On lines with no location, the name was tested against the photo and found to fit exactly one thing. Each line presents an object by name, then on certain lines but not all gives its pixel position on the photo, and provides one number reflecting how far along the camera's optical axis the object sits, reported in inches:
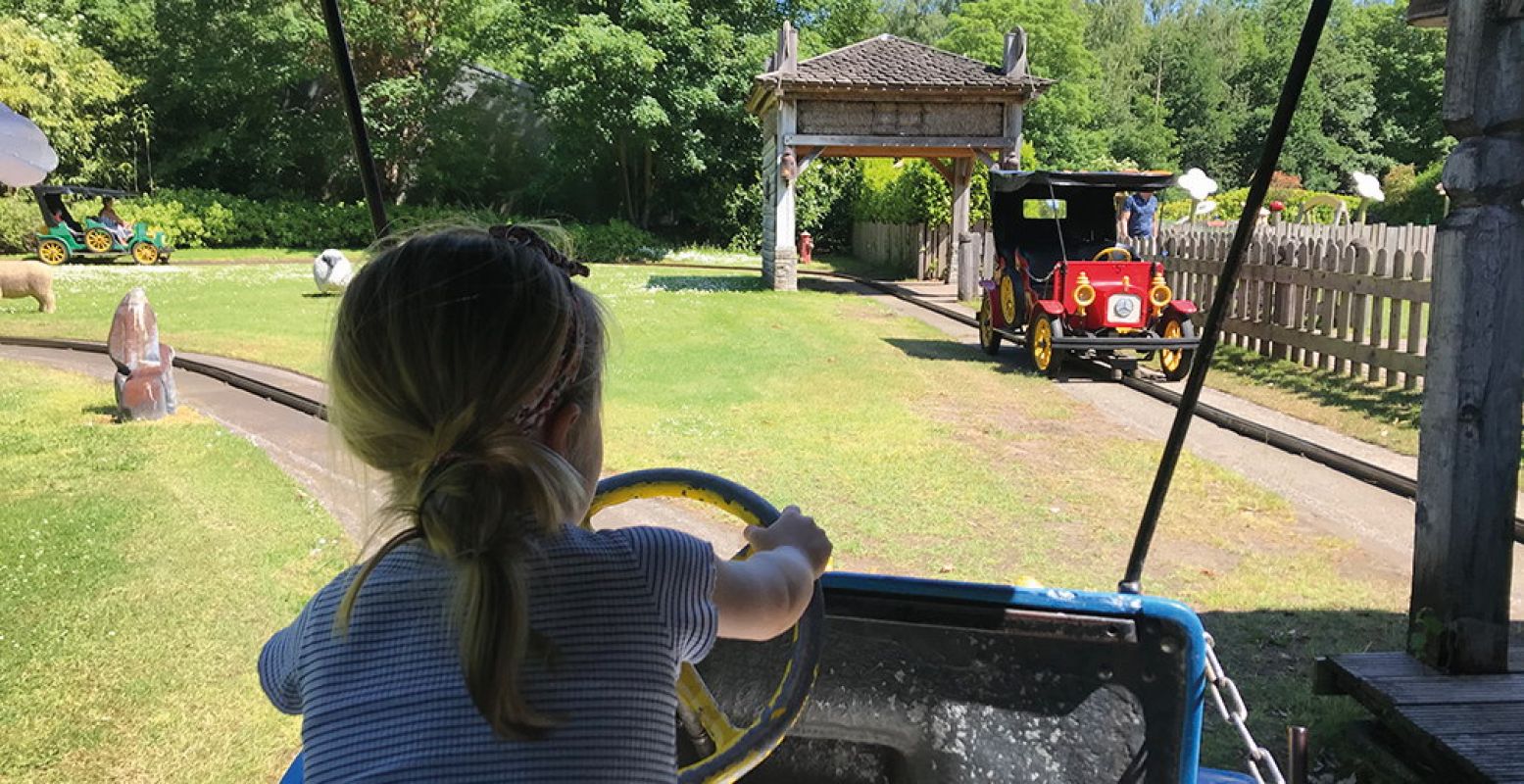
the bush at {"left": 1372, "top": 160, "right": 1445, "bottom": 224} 1234.6
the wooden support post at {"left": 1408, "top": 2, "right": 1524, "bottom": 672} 110.1
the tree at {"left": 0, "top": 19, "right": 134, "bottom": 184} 914.3
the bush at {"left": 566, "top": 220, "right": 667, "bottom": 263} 1074.1
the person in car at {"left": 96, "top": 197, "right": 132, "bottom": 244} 836.6
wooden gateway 643.5
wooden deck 93.7
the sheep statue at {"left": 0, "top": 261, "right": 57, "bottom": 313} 500.4
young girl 39.5
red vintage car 357.7
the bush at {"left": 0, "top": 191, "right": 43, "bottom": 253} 885.2
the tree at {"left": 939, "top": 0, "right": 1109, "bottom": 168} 1845.5
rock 271.9
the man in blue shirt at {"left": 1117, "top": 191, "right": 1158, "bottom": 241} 469.8
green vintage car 815.7
